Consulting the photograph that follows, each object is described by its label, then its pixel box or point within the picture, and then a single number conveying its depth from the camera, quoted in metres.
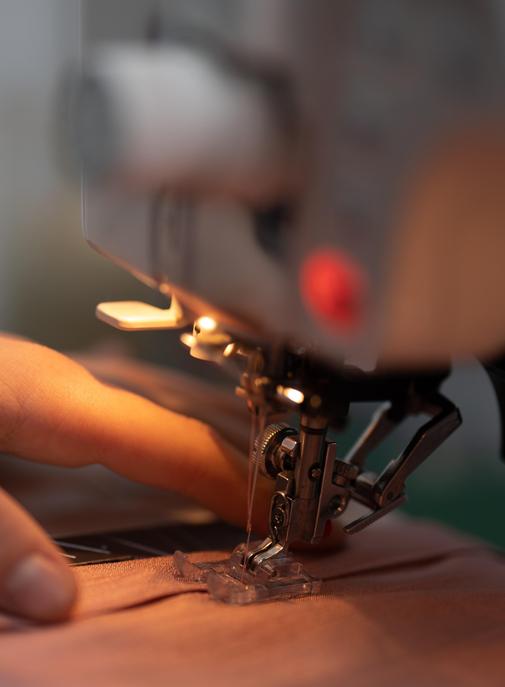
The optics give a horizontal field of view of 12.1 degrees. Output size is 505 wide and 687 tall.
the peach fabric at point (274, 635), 0.48
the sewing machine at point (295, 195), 0.44
